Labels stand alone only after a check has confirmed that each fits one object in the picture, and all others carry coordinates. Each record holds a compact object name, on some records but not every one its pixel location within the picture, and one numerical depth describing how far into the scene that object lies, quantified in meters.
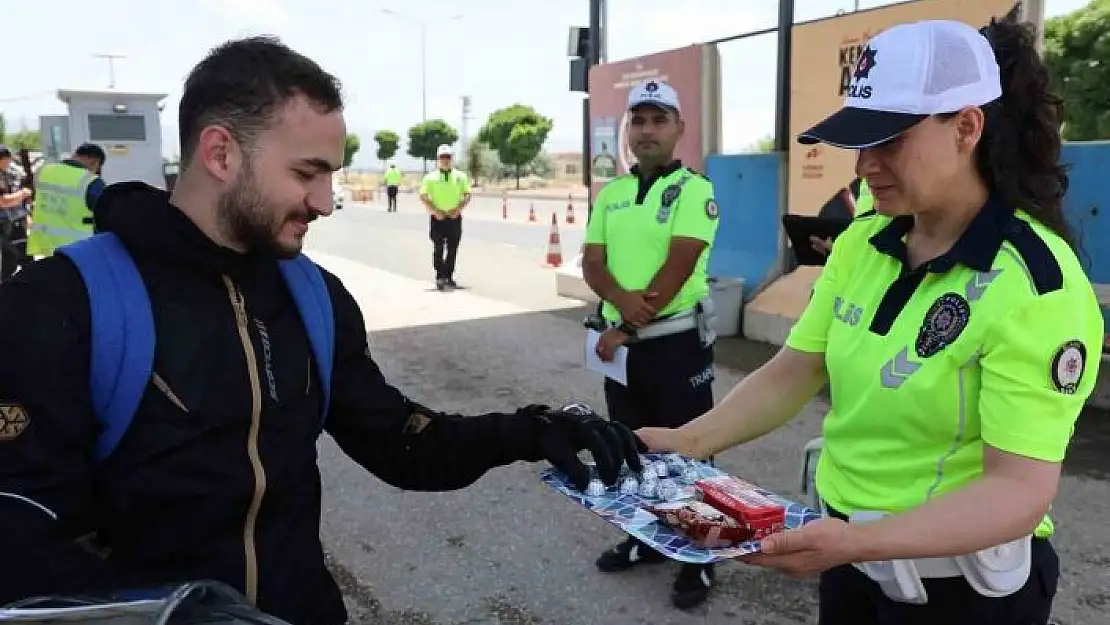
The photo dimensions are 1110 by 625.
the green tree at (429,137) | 71.36
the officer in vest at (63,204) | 6.93
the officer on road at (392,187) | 29.89
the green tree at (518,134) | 61.25
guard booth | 11.88
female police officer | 1.49
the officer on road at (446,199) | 10.95
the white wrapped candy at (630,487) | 1.79
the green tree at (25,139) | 59.01
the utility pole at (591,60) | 10.33
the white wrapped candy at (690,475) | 1.82
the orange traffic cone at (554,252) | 13.91
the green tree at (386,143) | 79.81
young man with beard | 1.27
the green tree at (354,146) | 70.62
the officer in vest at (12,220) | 9.86
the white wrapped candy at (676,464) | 1.88
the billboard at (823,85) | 7.08
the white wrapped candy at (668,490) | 1.75
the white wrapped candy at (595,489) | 1.77
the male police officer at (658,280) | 3.65
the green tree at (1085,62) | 25.50
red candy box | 1.57
